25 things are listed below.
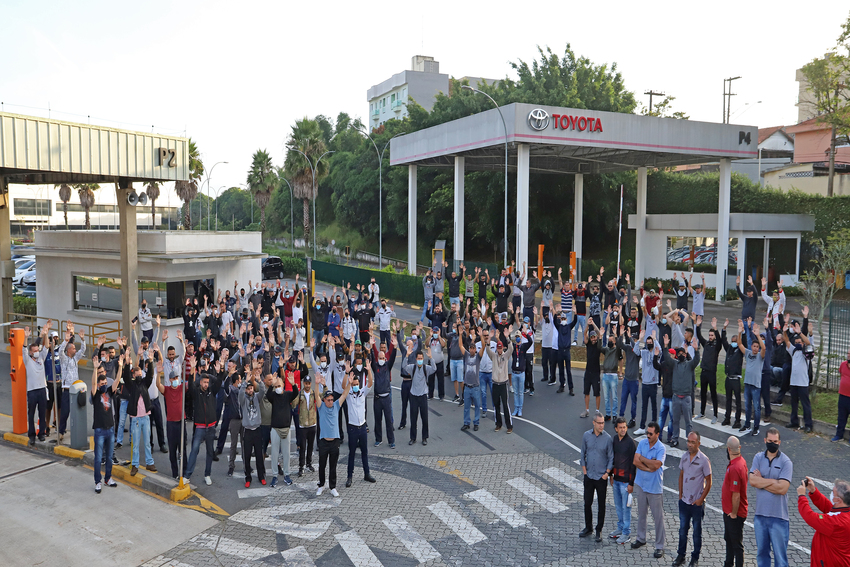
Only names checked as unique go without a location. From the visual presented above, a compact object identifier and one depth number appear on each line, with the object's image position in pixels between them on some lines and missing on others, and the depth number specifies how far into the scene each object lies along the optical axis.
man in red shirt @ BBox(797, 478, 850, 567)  5.90
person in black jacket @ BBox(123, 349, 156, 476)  10.66
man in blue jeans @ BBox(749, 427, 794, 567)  7.02
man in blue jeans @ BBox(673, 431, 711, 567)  7.51
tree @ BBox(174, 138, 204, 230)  50.43
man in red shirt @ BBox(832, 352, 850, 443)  11.49
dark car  42.38
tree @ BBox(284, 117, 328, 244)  53.84
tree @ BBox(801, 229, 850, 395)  15.45
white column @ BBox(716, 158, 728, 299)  30.17
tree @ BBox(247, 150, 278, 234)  61.66
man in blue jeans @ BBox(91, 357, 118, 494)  10.06
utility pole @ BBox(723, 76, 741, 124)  60.09
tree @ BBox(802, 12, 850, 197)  31.64
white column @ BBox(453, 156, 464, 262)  30.57
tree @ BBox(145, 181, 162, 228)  54.72
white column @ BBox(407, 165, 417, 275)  34.72
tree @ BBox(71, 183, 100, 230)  54.28
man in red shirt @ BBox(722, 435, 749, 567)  7.24
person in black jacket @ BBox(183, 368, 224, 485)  10.25
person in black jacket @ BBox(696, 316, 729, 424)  12.47
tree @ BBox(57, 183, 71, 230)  57.47
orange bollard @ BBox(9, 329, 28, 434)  12.80
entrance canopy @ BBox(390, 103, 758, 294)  25.97
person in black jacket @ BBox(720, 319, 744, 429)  12.27
